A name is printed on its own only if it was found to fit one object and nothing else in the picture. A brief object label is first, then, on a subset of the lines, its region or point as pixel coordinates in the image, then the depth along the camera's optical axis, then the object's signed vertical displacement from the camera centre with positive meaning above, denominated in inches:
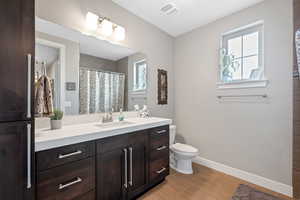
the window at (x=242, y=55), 80.7 +27.2
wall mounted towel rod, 75.0 +2.8
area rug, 67.1 -45.1
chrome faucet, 71.8 -8.4
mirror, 57.9 +13.6
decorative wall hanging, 108.0 +10.4
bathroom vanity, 42.1 -21.6
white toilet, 87.7 -34.9
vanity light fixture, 70.1 +38.6
